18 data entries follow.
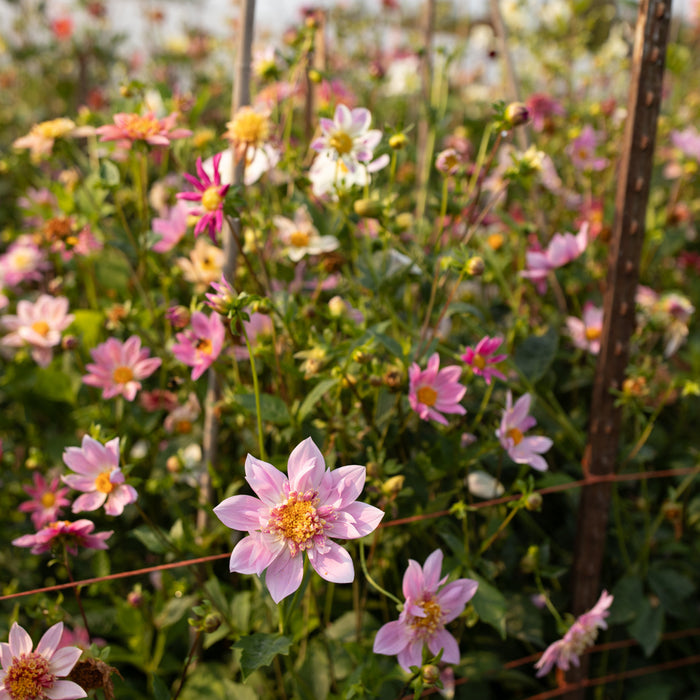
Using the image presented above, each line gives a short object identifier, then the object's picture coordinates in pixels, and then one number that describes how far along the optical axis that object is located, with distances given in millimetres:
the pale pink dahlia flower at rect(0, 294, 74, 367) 1096
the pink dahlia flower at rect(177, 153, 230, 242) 748
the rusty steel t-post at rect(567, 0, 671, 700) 915
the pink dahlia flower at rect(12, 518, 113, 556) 752
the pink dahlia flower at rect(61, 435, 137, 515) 766
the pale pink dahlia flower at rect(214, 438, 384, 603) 593
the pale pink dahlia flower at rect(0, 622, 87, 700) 609
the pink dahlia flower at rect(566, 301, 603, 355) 1153
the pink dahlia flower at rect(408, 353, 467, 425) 791
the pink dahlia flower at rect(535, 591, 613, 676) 844
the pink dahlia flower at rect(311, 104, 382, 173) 904
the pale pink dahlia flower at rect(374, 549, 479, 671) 678
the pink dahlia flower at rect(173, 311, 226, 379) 843
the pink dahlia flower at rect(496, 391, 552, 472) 833
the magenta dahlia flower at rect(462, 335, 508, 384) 823
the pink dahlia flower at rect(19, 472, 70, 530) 953
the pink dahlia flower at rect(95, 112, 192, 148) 883
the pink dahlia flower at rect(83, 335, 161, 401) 978
